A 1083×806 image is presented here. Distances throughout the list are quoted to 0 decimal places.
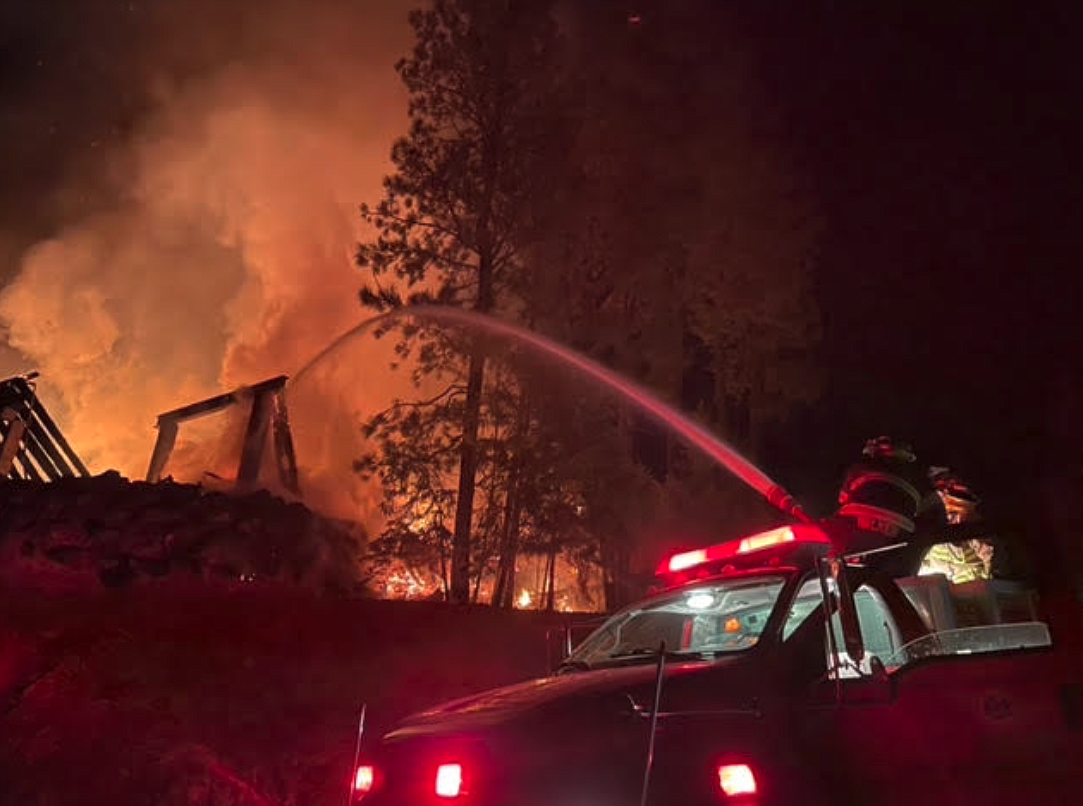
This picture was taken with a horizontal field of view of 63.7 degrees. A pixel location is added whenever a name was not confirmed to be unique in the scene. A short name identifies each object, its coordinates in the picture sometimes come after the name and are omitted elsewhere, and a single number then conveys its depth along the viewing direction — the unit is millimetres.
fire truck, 2973
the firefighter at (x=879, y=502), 3973
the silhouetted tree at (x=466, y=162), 15312
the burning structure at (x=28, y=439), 12930
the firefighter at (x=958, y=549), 4836
